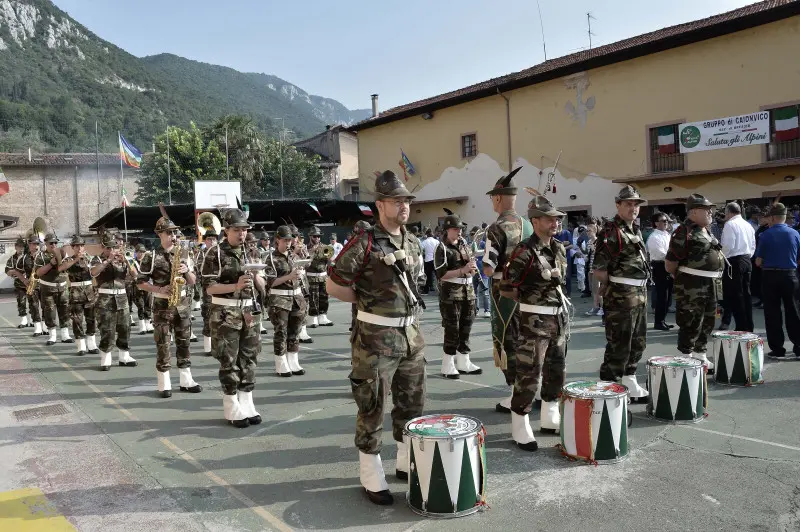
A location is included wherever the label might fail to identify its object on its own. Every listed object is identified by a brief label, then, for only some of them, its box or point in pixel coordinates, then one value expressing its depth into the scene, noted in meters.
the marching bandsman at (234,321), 6.82
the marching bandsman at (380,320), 4.79
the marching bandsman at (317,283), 14.09
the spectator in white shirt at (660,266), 11.98
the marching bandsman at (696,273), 7.61
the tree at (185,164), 43.88
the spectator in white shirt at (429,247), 19.12
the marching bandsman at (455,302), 8.82
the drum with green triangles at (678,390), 6.19
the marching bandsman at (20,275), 15.64
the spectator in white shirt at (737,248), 10.56
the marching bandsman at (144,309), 14.95
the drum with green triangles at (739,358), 7.47
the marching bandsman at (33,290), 15.02
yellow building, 19.59
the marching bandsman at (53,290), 13.51
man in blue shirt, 8.76
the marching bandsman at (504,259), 6.48
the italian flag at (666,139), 21.94
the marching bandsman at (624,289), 6.80
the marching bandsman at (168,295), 8.35
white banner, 19.72
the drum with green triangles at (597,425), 5.25
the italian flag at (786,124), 19.06
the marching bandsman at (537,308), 5.71
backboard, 24.91
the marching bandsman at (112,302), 10.45
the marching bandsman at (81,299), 12.10
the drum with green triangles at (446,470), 4.41
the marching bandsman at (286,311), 9.34
